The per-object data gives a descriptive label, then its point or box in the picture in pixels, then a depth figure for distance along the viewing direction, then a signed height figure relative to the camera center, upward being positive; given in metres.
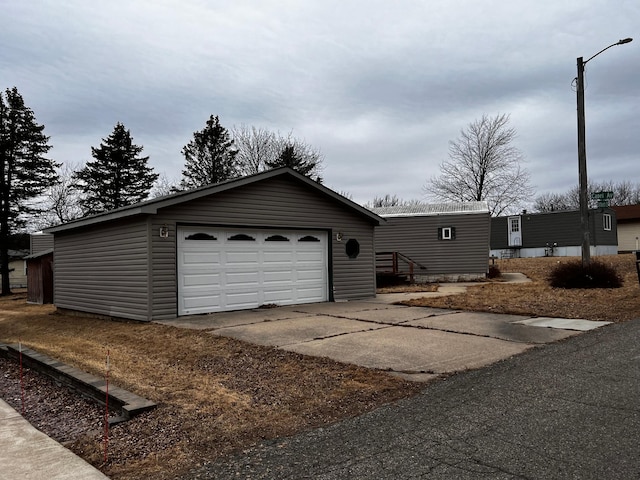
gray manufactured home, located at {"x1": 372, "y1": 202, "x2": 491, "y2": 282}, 21.25 +0.38
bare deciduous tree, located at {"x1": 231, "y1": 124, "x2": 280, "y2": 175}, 41.24 +9.11
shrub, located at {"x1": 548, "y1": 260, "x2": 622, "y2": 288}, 13.52 -0.85
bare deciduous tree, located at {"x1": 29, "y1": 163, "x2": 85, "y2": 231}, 40.88 +4.43
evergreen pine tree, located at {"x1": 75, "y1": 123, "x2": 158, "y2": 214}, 37.34 +6.26
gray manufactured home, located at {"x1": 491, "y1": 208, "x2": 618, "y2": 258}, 32.72 +0.91
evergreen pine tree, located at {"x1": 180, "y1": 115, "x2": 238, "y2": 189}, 39.47 +7.93
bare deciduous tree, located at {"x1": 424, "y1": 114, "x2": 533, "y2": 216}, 38.78 +5.90
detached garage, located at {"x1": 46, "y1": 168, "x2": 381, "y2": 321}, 10.62 +0.05
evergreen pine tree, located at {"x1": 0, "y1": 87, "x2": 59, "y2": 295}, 27.73 +5.41
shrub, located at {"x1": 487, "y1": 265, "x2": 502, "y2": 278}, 21.98 -1.14
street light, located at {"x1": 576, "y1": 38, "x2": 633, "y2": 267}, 14.38 +2.51
